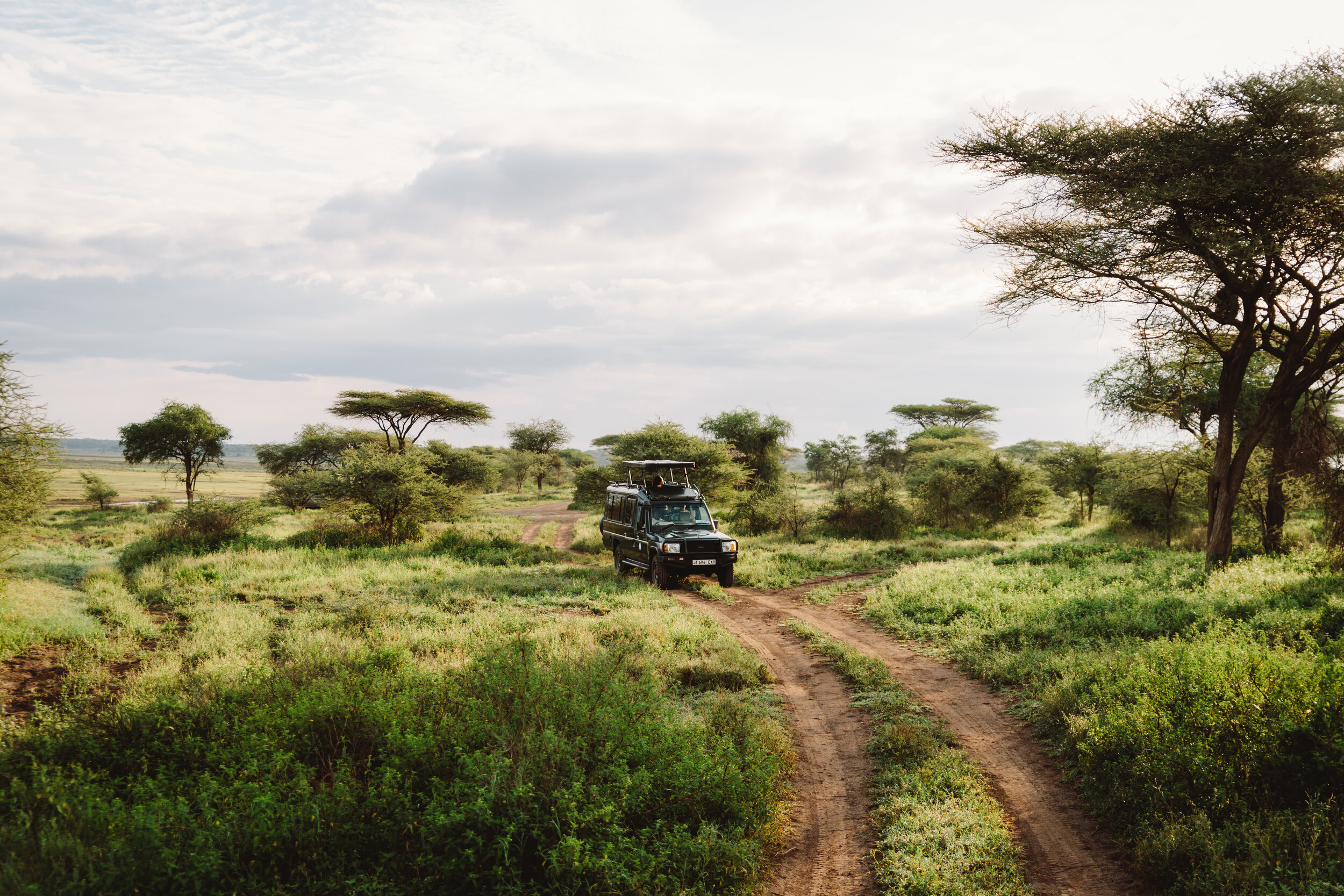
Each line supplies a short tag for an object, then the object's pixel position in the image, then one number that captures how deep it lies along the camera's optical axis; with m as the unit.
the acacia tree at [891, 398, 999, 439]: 62.94
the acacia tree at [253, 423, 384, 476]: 52.69
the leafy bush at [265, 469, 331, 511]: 27.80
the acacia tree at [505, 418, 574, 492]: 71.81
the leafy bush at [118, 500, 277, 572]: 19.50
